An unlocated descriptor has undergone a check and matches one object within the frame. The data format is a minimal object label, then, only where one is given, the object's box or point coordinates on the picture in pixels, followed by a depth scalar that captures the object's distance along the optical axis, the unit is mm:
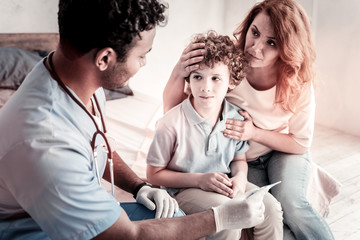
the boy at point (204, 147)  1512
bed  2125
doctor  972
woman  1621
